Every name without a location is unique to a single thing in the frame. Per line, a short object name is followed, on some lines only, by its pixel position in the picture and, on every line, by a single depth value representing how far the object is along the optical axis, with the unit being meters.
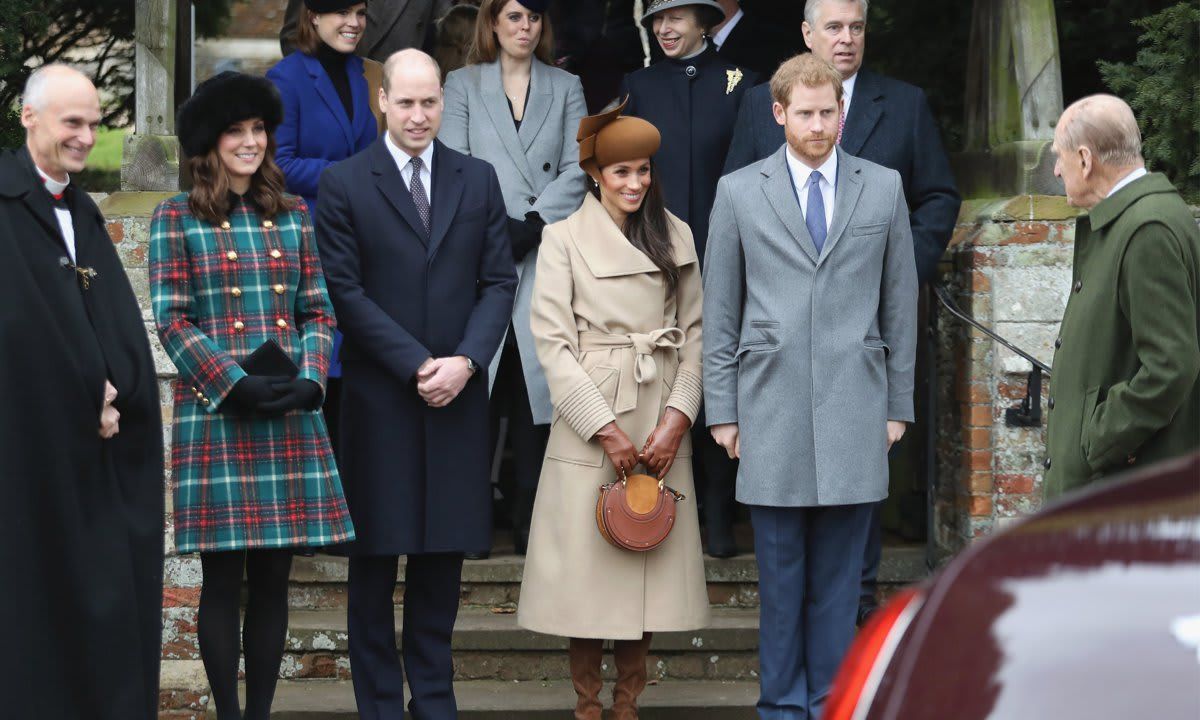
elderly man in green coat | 8.75
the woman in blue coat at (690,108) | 12.55
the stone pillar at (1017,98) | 13.16
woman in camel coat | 10.58
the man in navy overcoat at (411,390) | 10.50
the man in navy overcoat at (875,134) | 11.90
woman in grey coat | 12.46
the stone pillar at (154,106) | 12.86
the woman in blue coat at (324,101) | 12.20
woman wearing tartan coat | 9.81
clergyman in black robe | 8.73
